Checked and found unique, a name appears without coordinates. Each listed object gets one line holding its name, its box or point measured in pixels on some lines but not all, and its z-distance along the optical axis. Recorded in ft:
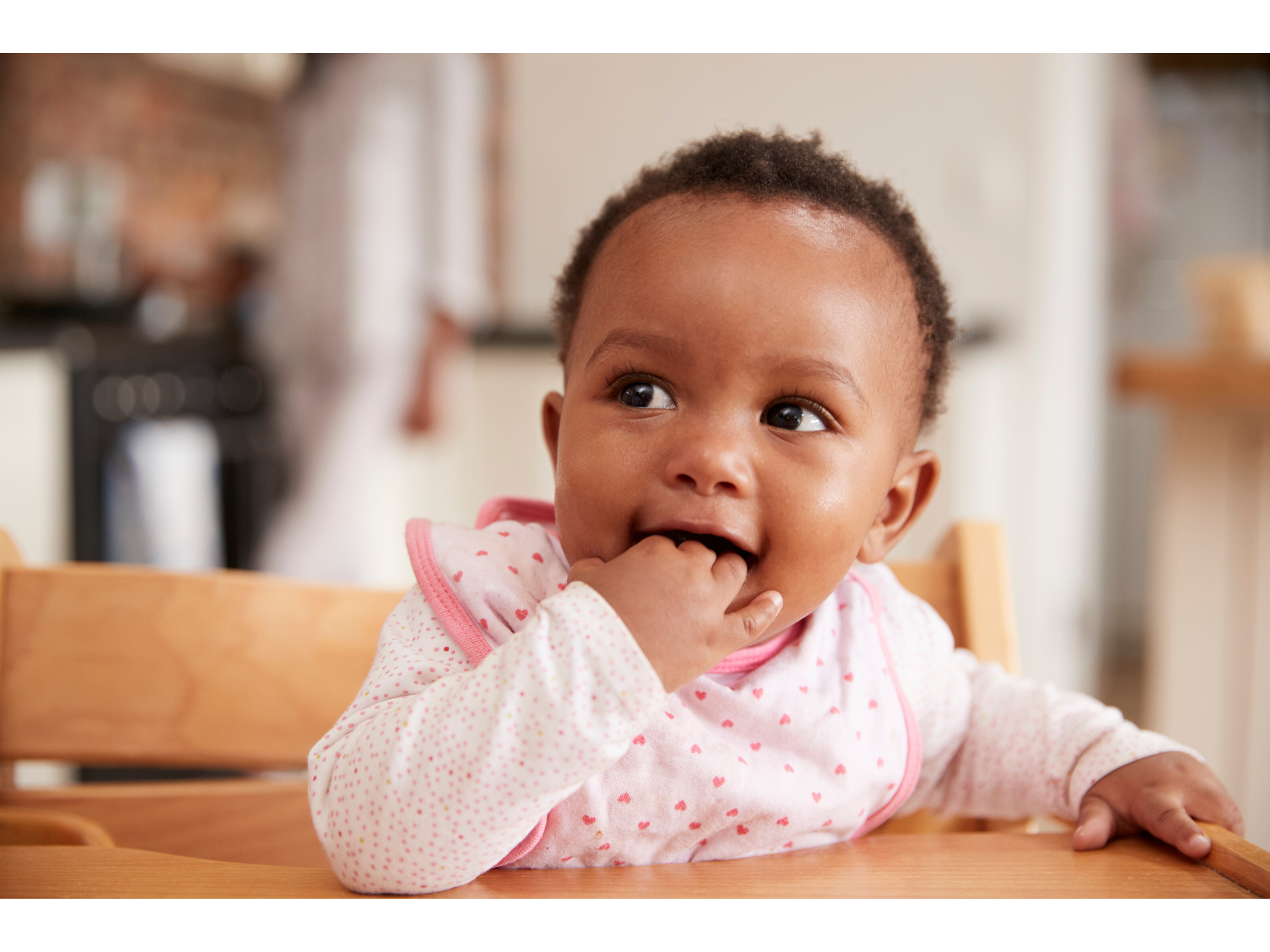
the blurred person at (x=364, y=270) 7.23
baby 1.58
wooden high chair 2.49
